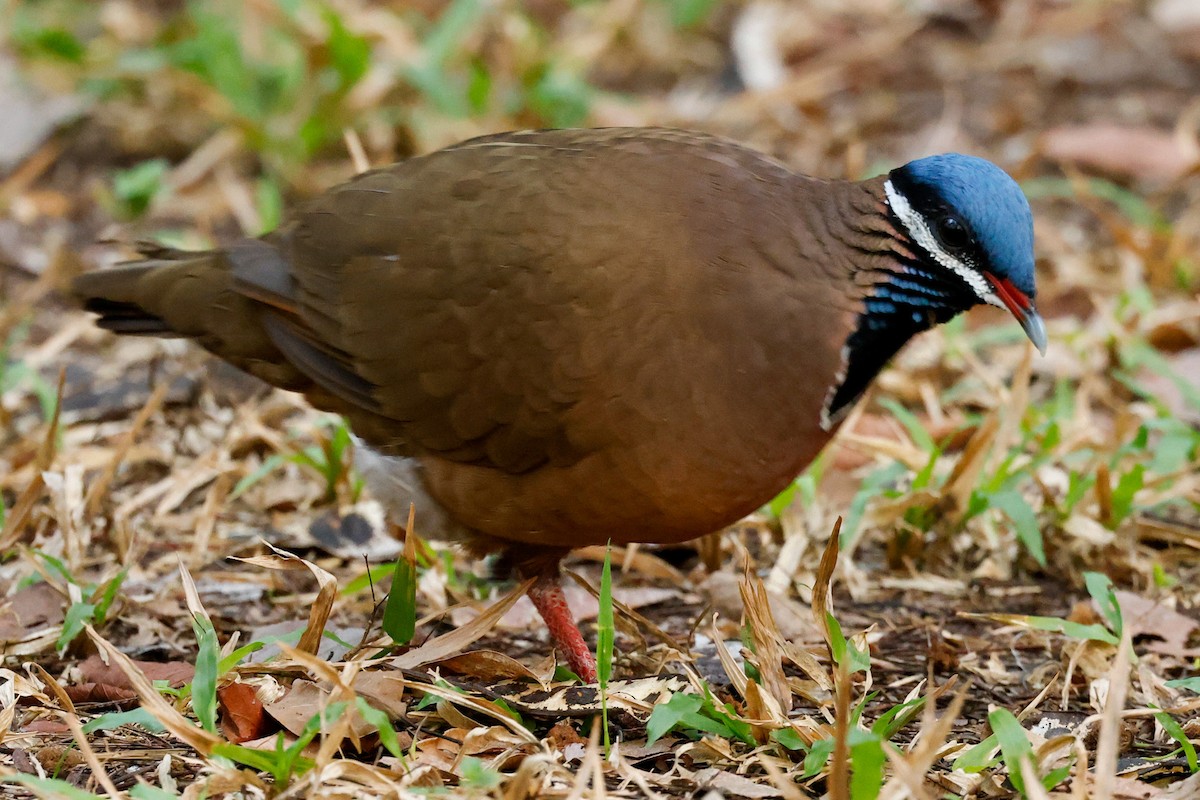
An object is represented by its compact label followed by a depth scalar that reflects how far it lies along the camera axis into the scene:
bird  6.30
